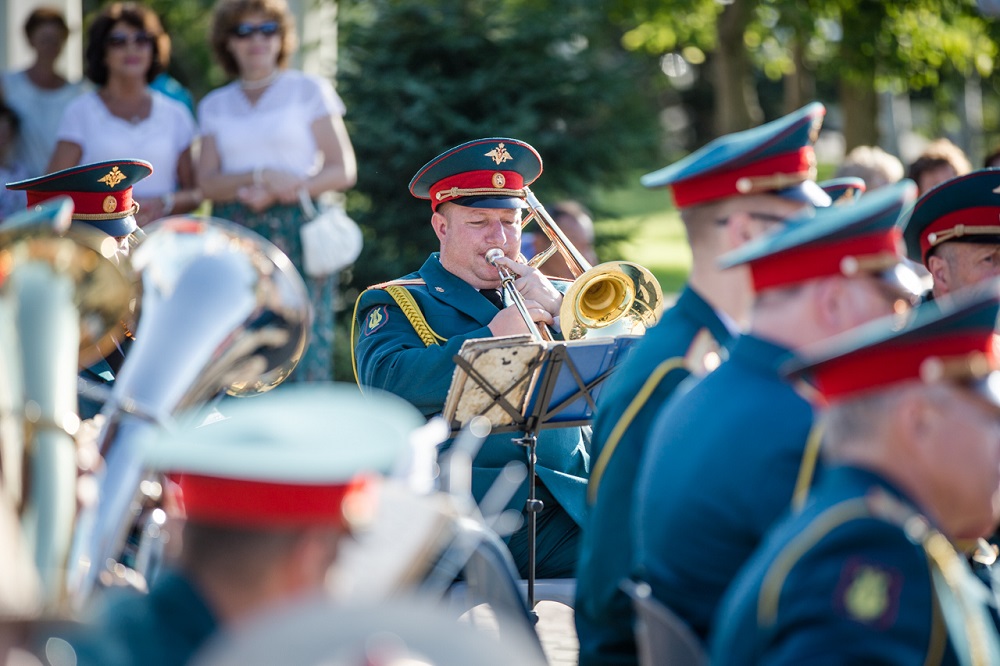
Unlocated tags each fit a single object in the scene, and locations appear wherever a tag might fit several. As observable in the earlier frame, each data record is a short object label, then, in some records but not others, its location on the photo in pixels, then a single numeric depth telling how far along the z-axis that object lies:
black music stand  8.09
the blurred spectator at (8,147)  14.81
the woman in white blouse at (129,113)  13.44
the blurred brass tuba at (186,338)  5.39
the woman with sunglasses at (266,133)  13.72
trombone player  8.94
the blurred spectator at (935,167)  13.00
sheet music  7.94
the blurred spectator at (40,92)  15.16
